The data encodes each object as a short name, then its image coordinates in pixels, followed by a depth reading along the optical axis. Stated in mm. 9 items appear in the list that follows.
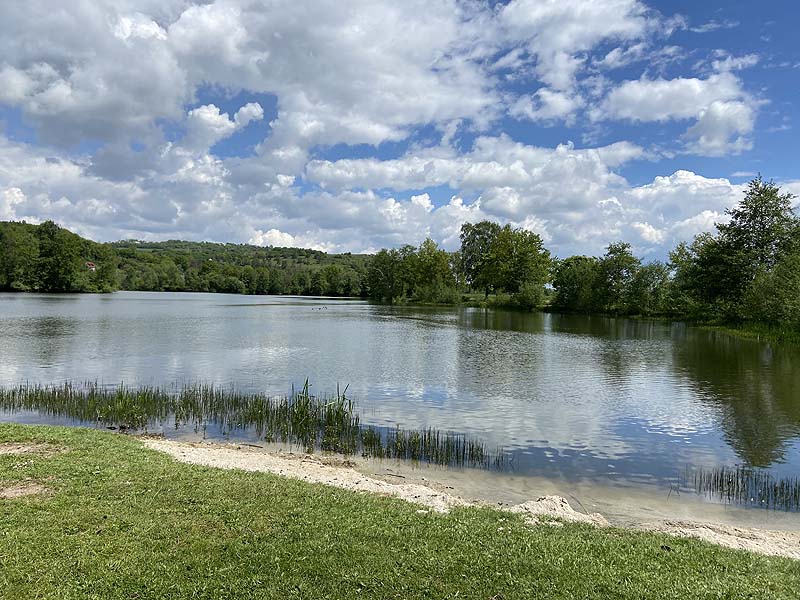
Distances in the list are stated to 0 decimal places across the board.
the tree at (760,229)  53688
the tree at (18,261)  111188
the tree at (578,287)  79500
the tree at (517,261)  93938
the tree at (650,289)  71500
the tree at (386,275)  121500
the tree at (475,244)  111738
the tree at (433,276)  105688
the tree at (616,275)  75188
